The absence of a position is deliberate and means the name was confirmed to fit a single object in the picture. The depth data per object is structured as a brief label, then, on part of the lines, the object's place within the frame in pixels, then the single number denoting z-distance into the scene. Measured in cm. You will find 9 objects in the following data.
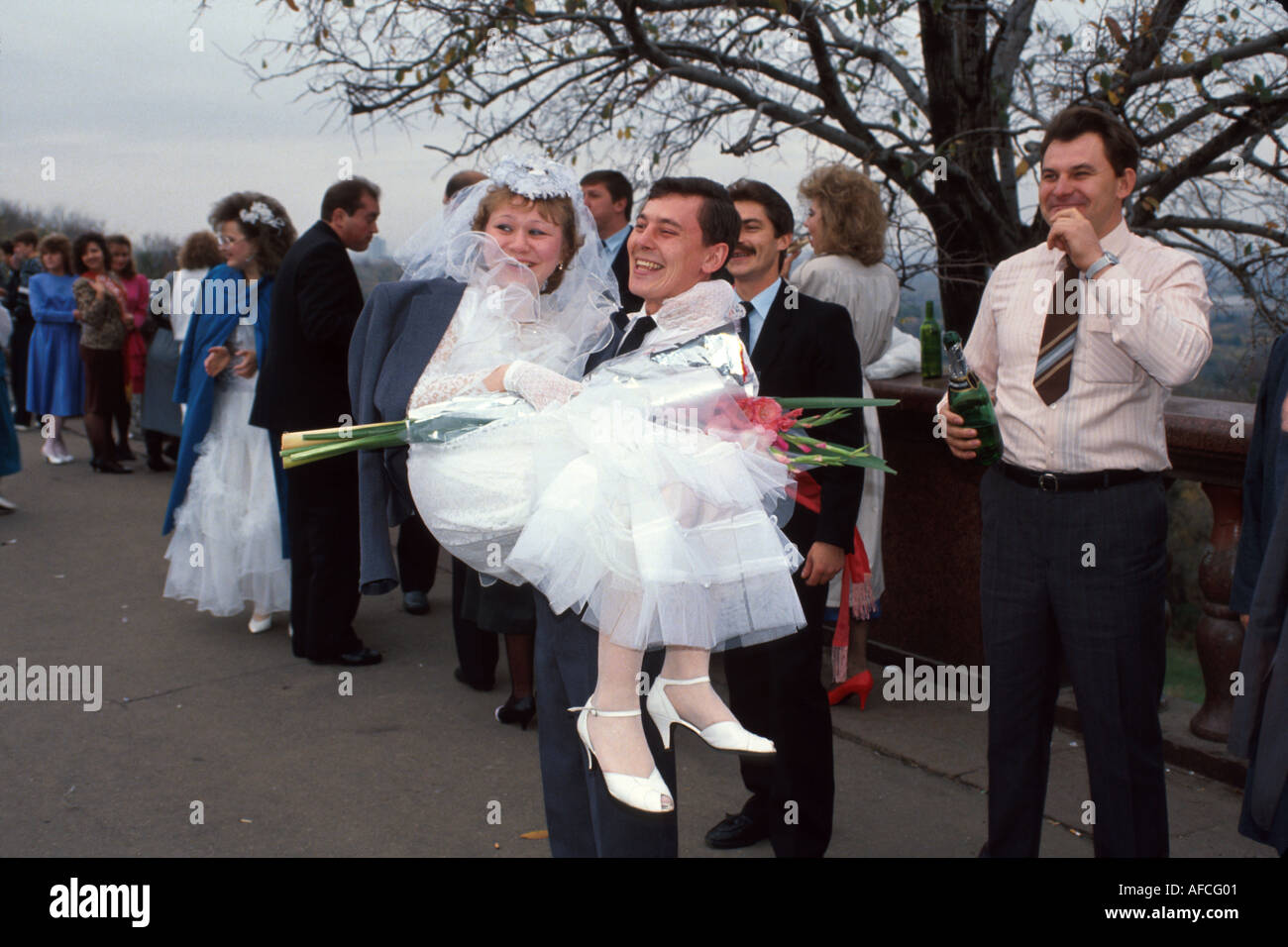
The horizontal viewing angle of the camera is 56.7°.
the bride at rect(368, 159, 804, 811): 221
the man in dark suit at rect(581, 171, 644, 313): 646
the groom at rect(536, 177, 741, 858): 251
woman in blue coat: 620
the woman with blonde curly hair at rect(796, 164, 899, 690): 501
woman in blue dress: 1161
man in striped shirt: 312
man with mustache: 357
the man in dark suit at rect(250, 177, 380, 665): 546
